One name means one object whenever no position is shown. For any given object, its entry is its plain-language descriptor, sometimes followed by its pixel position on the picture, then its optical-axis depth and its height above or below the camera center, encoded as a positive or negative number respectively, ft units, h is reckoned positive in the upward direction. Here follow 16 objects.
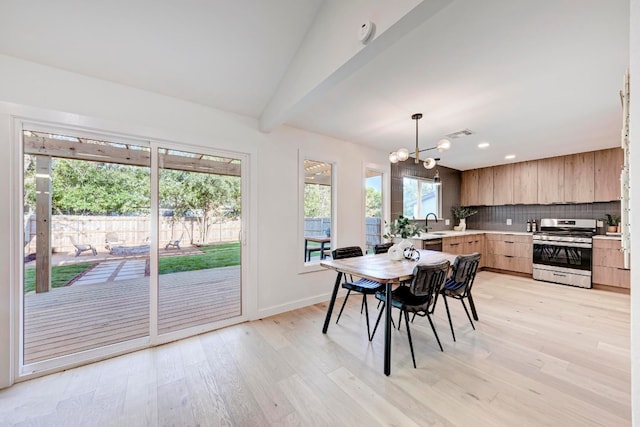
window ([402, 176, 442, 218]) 16.97 +1.23
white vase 9.50 -1.32
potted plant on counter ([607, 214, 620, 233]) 14.52 -0.36
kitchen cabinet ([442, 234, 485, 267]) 15.78 -1.86
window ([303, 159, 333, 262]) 12.10 +0.28
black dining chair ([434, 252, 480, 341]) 8.59 -2.14
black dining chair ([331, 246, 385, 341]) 9.12 -2.55
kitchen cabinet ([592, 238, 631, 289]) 13.12 -2.54
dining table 6.87 -1.65
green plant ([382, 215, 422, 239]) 9.37 -0.50
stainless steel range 14.08 -2.10
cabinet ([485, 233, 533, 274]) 16.37 -2.42
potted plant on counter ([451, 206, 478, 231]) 19.61 +0.10
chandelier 8.91 +2.24
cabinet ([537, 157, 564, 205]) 15.98 +2.22
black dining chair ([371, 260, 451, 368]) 7.14 -2.13
